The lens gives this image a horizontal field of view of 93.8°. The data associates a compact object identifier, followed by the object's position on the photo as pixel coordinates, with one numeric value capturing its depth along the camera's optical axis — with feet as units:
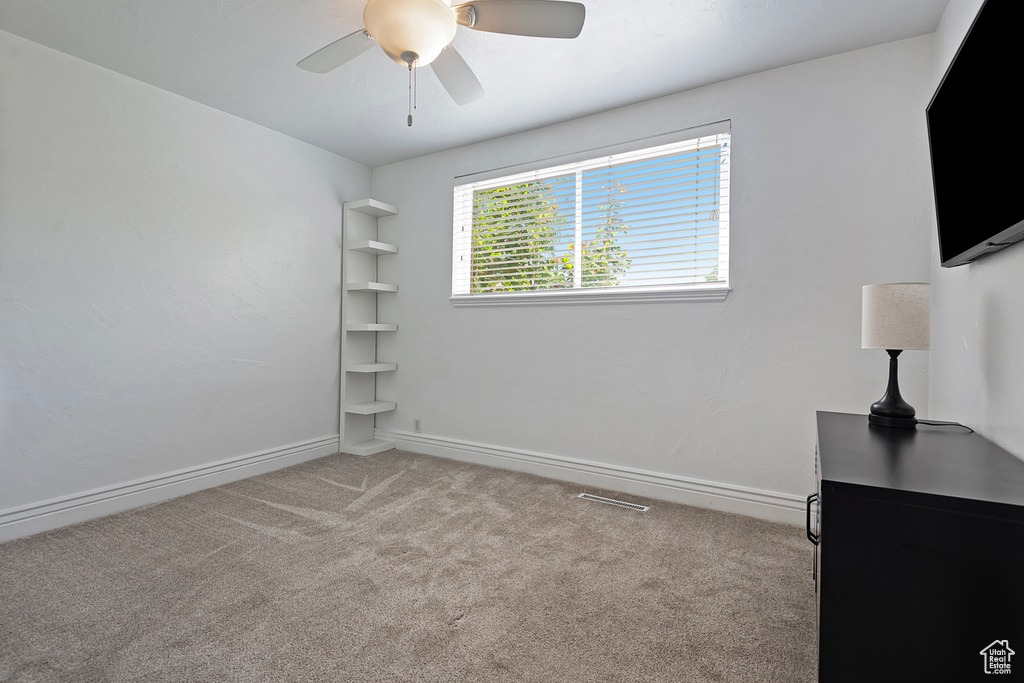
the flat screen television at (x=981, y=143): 3.68
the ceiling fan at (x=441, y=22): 5.40
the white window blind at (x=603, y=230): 9.20
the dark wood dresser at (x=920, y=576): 2.85
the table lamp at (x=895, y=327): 5.29
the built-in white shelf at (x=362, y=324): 12.75
